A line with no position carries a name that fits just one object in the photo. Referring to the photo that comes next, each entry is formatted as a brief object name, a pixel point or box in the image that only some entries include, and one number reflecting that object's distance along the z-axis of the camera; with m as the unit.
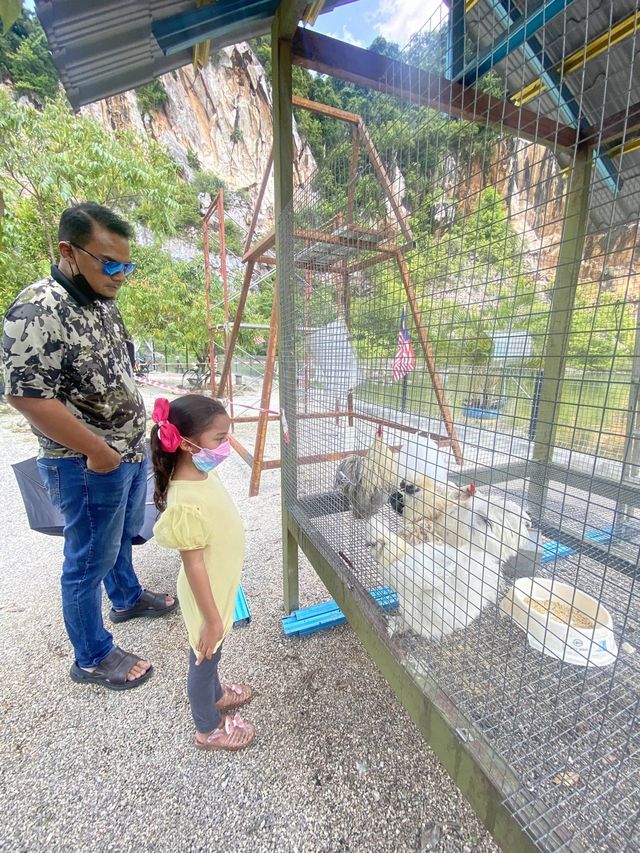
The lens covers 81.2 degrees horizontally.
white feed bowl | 1.08
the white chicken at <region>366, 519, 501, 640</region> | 1.14
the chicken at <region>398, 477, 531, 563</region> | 1.39
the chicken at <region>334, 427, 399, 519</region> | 1.54
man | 1.20
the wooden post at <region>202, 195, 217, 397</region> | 5.60
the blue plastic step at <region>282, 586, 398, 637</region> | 1.82
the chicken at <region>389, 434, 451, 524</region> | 1.37
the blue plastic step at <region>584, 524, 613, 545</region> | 1.83
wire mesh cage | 0.86
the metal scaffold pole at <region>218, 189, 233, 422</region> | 4.65
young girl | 1.10
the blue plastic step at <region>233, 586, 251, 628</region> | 1.90
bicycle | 12.56
